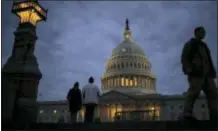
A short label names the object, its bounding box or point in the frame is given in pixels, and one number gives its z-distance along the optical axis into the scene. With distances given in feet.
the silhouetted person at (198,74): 20.80
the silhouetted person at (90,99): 33.05
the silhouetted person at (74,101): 32.24
